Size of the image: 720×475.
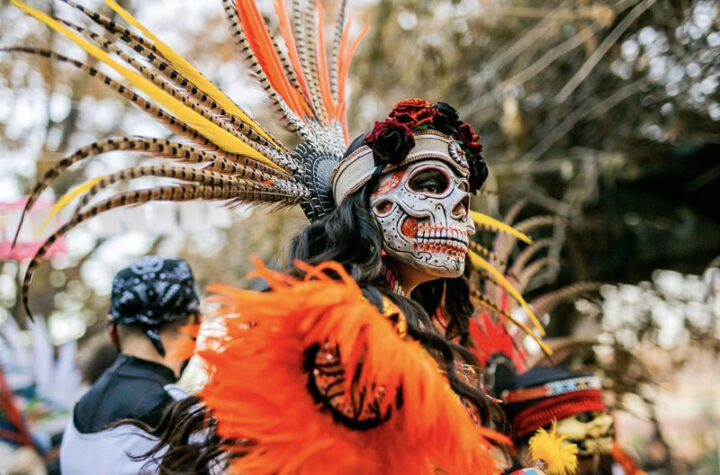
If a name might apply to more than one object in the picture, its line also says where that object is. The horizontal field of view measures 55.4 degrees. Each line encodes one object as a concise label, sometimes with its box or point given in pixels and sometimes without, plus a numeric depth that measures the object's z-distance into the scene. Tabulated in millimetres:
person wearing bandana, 2238
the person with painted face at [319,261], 1360
